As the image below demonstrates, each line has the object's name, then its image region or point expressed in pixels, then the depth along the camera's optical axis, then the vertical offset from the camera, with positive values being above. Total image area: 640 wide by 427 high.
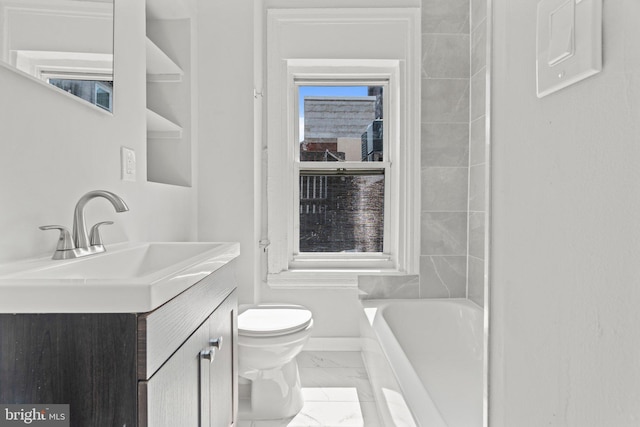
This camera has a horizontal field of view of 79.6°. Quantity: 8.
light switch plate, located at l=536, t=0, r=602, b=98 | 0.33 +0.16
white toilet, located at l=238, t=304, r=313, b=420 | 1.70 -0.67
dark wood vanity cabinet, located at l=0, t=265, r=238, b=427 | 0.62 -0.26
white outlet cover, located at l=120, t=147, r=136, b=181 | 1.47 +0.18
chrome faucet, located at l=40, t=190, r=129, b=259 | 1.02 -0.08
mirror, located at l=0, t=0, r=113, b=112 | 0.97 +0.48
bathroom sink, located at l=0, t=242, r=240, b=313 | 0.63 -0.15
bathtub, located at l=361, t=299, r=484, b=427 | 1.34 -0.72
